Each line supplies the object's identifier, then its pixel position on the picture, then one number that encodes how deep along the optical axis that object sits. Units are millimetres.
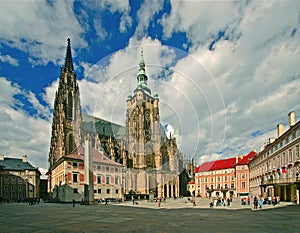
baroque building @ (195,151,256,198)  79812
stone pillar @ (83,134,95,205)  43594
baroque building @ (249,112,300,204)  38219
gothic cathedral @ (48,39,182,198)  85062
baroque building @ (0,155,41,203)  84625
